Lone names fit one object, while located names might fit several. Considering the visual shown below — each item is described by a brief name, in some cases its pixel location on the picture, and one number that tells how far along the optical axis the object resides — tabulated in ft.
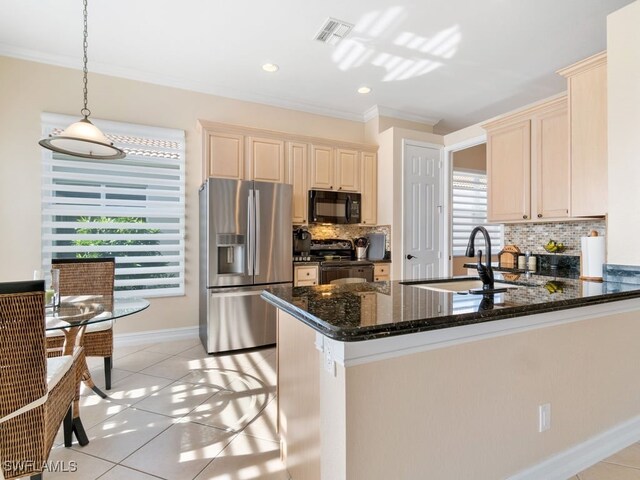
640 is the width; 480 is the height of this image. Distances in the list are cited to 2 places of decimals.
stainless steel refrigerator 11.52
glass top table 5.87
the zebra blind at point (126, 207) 11.39
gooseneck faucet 5.70
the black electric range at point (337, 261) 13.51
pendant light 6.81
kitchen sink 6.84
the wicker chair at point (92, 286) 8.65
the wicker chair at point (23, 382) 3.93
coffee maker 14.02
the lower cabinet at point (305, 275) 13.10
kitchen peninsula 3.72
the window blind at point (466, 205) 19.17
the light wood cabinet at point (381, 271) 14.66
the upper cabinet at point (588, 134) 8.30
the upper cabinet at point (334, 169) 14.42
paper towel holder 7.71
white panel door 15.33
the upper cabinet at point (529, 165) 10.11
